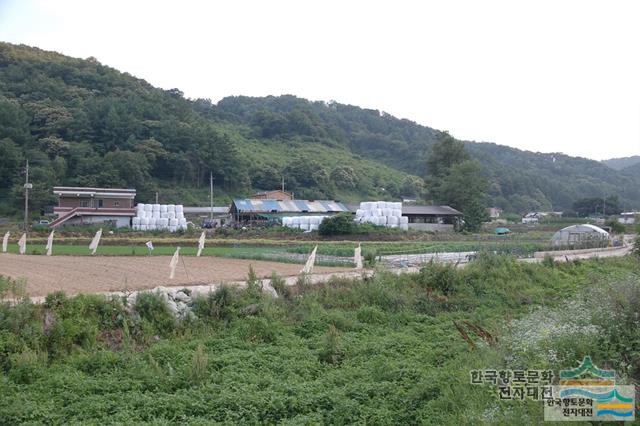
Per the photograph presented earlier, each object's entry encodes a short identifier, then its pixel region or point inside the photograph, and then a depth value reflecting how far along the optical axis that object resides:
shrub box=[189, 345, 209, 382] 10.85
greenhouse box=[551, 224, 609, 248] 43.50
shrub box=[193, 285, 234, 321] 15.24
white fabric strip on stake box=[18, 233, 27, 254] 30.28
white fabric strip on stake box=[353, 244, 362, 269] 23.92
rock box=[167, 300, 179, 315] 14.70
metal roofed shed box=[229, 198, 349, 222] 59.72
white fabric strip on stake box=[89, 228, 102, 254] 26.59
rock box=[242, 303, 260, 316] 15.48
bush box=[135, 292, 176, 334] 14.14
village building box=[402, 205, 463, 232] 61.78
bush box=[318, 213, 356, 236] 48.12
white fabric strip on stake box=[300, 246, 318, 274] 19.91
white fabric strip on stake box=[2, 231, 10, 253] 32.30
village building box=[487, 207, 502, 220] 89.65
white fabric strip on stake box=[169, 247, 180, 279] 18.84
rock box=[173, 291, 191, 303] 15.44
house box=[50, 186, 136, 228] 56.94
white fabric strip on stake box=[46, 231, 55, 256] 29.38
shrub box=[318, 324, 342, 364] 12.66
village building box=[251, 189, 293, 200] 70.62
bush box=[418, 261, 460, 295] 20.44
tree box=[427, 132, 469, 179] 76.98
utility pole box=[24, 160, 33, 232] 47.99
